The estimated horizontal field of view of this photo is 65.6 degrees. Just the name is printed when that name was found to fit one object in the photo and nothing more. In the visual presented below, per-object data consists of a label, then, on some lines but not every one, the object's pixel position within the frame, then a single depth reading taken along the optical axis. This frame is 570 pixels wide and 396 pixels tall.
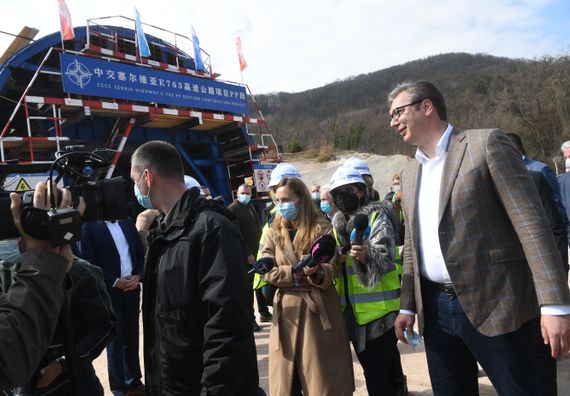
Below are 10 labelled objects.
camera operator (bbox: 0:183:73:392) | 1.23
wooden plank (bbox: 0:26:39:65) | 10.16
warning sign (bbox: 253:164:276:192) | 11.71
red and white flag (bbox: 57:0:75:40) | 9.92
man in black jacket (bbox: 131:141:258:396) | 1.75
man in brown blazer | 1.73
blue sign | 9.02
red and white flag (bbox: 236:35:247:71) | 15.22
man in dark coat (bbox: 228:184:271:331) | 5.80
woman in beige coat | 2.68
